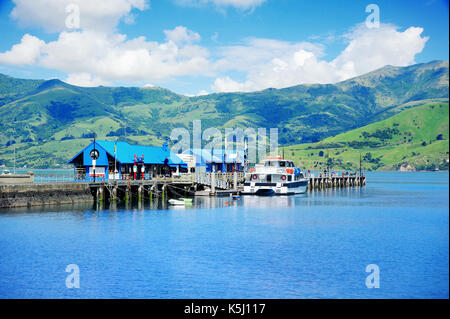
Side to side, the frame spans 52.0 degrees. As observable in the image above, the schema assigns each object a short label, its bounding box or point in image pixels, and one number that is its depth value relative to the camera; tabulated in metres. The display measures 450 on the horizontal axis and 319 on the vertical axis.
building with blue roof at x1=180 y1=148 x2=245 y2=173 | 115.62
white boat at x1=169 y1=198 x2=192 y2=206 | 77.56
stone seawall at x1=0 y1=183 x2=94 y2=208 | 62.28
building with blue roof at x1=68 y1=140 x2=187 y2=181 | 85.81
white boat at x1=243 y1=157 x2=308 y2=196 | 98.25
